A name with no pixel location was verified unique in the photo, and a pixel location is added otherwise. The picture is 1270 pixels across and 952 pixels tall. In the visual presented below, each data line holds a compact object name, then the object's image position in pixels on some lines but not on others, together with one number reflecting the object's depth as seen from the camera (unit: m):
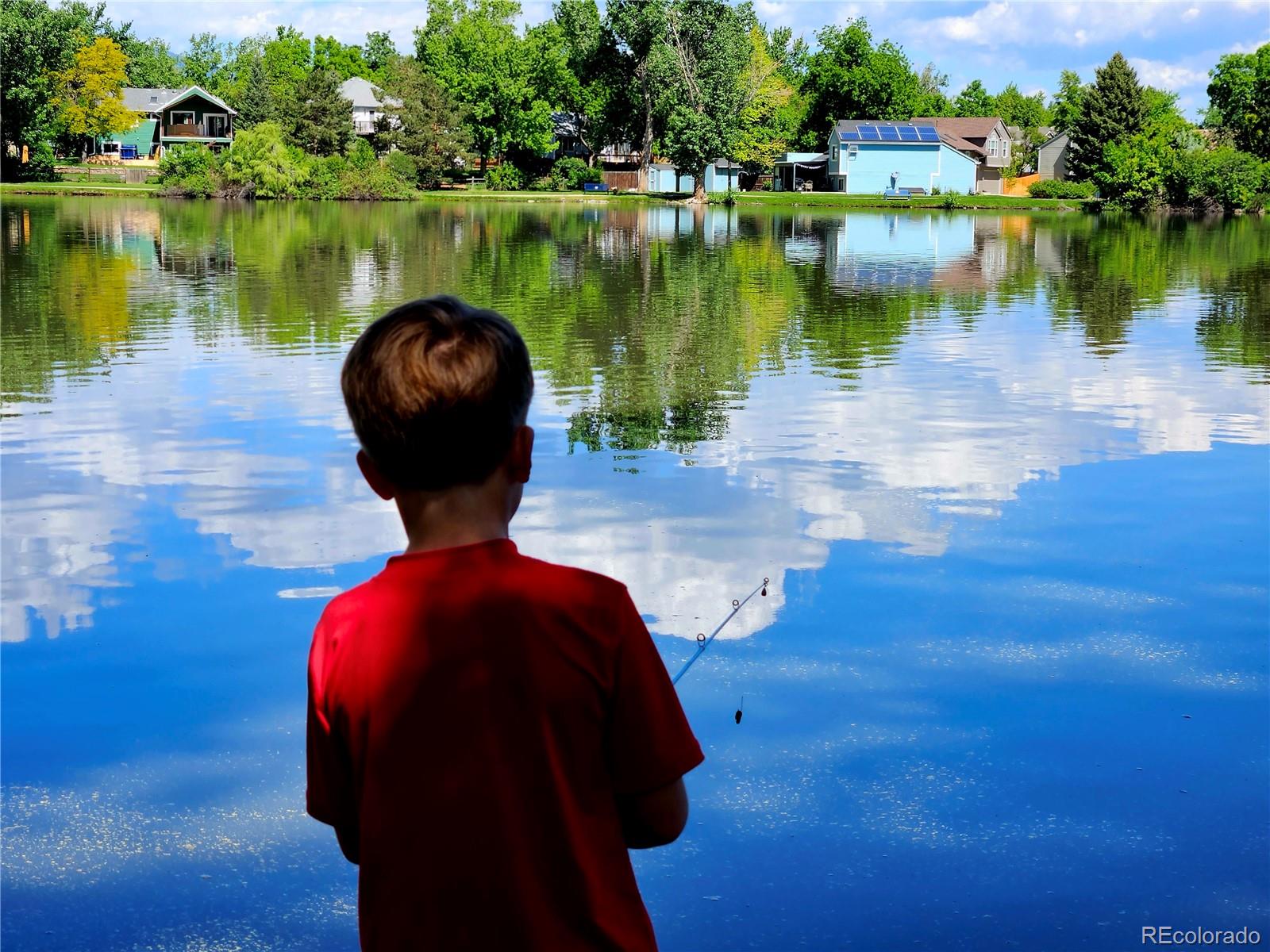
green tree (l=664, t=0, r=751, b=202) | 74.81
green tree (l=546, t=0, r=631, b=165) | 84.12
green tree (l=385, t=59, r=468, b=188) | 78.38
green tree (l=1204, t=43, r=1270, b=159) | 85.69
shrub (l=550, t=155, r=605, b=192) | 87.19
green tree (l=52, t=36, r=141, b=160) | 78.75
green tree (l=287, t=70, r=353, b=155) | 73.88
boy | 1.79
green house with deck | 94.19
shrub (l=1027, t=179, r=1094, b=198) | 78.19
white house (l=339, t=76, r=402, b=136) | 100.06
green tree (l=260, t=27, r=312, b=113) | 100.25
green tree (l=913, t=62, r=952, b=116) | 117.01
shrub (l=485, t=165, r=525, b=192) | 83.19
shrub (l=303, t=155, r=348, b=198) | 67.44
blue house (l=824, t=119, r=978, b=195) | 90.25
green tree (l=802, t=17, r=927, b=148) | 108.38
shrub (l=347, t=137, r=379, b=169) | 71.00
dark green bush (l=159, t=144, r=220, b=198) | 64.88
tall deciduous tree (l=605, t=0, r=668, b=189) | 76.69
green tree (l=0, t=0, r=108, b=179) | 67.75
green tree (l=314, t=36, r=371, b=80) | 113.56
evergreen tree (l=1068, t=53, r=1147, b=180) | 80.62
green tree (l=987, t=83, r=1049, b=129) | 139.62
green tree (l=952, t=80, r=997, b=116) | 131.25
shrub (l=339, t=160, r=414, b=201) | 68.75
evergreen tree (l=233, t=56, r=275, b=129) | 78.12
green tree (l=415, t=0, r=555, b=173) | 87.81
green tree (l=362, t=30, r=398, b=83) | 129.25
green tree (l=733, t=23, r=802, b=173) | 87.75
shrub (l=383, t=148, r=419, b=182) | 73.75
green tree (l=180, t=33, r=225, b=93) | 155.70
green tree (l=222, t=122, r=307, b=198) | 64.12
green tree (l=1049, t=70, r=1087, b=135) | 86.19
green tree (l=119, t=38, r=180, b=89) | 141.12
